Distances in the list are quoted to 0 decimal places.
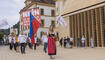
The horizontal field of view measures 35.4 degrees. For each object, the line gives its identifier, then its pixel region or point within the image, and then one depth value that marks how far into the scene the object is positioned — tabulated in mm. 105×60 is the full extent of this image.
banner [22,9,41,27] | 18453
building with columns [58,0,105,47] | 20734
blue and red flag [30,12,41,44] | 15734
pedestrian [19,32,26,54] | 12998
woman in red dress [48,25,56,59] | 9320
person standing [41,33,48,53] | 13115
